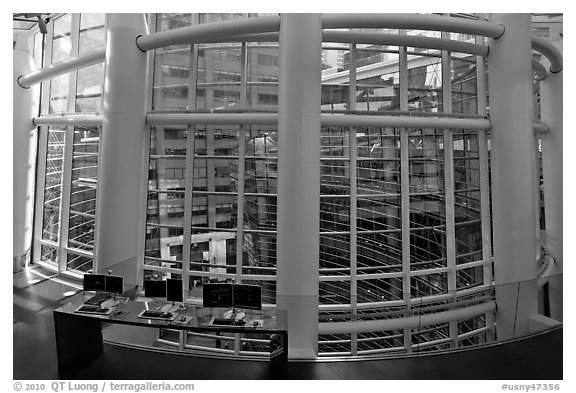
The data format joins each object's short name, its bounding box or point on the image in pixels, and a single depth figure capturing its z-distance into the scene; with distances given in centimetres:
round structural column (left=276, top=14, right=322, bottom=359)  658
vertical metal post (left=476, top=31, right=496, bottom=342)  1034
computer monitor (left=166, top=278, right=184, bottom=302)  625
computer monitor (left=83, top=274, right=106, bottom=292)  664
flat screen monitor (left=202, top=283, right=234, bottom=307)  596
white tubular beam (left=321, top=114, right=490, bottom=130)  893
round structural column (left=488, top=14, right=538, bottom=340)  870
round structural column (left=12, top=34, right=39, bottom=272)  1246
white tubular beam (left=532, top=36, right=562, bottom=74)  1050
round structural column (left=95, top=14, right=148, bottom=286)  845
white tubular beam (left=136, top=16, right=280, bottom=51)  722
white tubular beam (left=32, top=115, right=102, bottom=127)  1073
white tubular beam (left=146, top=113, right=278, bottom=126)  919
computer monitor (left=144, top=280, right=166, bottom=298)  634
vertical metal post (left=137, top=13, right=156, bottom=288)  995
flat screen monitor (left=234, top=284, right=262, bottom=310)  590
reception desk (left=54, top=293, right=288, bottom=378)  547
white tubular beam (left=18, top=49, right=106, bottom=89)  1001
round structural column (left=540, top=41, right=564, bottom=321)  1251
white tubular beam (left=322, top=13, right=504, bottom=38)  768
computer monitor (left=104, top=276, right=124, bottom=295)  655
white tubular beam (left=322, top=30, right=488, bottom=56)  896
